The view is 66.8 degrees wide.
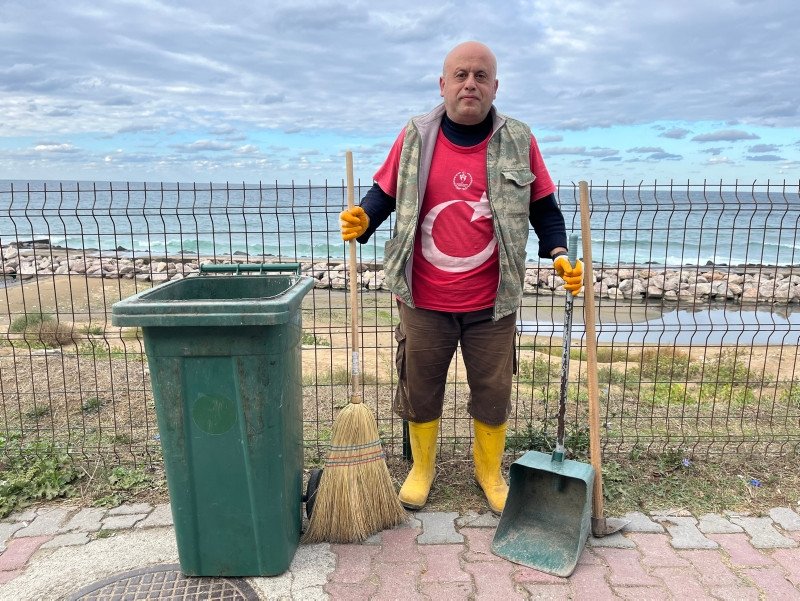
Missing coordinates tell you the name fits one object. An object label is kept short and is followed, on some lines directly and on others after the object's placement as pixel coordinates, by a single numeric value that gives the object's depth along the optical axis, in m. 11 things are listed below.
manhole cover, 2.60
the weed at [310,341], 7.62
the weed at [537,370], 6.06
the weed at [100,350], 6.26
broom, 2.93
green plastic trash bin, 2.33
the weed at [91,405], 4.68
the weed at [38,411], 4.50
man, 2.89
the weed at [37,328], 7.25
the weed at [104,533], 3.06
